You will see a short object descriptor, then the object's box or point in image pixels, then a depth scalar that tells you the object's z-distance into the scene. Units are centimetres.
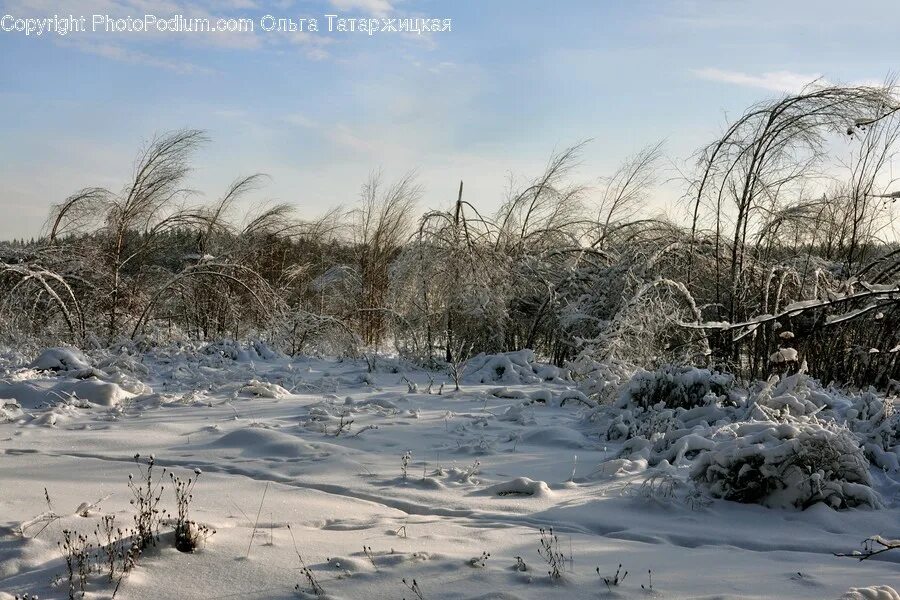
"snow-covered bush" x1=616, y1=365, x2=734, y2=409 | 701
